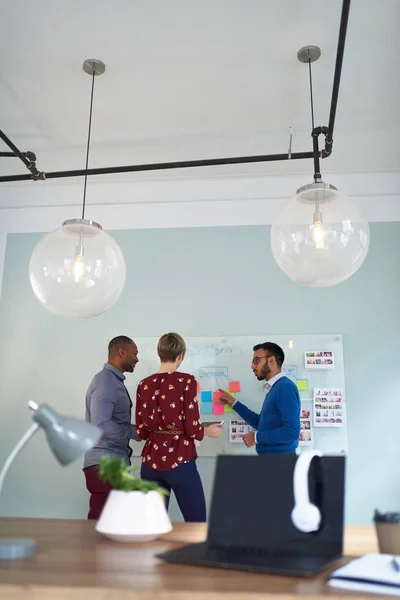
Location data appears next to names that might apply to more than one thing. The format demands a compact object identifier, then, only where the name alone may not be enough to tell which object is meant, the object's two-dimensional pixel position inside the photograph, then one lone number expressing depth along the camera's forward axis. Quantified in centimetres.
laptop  107
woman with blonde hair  281
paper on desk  87
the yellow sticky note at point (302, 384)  370
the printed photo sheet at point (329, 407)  362
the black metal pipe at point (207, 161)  224
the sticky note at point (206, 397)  374
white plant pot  126
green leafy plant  132
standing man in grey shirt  296
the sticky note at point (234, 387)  374
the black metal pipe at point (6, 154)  276
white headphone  114
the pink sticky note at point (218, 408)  371
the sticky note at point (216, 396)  373
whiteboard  365
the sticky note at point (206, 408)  373
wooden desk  85
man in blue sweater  299
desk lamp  101
